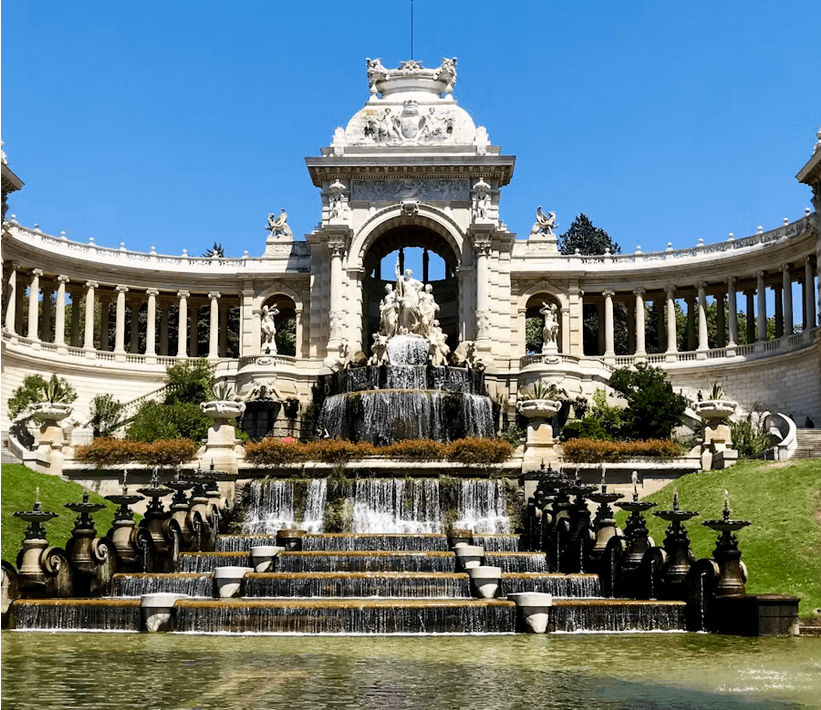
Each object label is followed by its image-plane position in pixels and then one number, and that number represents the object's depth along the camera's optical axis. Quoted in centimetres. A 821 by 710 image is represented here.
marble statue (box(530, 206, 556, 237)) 8188
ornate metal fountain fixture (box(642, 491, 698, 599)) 2820
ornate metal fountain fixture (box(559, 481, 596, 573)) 3300
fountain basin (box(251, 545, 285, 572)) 3155
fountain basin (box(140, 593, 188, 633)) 2572
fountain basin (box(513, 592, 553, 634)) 2572
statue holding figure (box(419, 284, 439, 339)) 6612
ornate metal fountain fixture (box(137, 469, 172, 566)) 3359
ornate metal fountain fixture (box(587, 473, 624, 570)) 3231
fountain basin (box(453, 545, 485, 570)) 3138
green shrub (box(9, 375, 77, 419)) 6328
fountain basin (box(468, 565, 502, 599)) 2850
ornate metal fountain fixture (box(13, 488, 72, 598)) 2844
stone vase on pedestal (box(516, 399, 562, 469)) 4578
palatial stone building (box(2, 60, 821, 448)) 7169
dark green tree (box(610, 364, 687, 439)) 5903
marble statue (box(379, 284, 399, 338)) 6619
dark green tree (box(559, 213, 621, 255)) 11556
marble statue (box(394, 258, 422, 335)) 6606
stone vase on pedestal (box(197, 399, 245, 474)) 4528
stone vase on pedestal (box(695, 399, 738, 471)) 4522
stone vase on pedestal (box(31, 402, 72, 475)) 4691
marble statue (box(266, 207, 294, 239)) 8212
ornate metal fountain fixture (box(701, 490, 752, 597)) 2620
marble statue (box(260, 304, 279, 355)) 6950
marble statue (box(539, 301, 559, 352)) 6925
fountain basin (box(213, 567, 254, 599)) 2877
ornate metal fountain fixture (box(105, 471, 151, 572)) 3231
